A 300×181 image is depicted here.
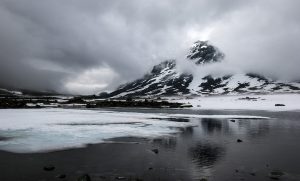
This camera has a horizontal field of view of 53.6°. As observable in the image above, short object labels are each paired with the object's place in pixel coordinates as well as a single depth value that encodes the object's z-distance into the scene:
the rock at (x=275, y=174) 17.27
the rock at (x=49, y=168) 18.14
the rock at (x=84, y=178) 14.93
